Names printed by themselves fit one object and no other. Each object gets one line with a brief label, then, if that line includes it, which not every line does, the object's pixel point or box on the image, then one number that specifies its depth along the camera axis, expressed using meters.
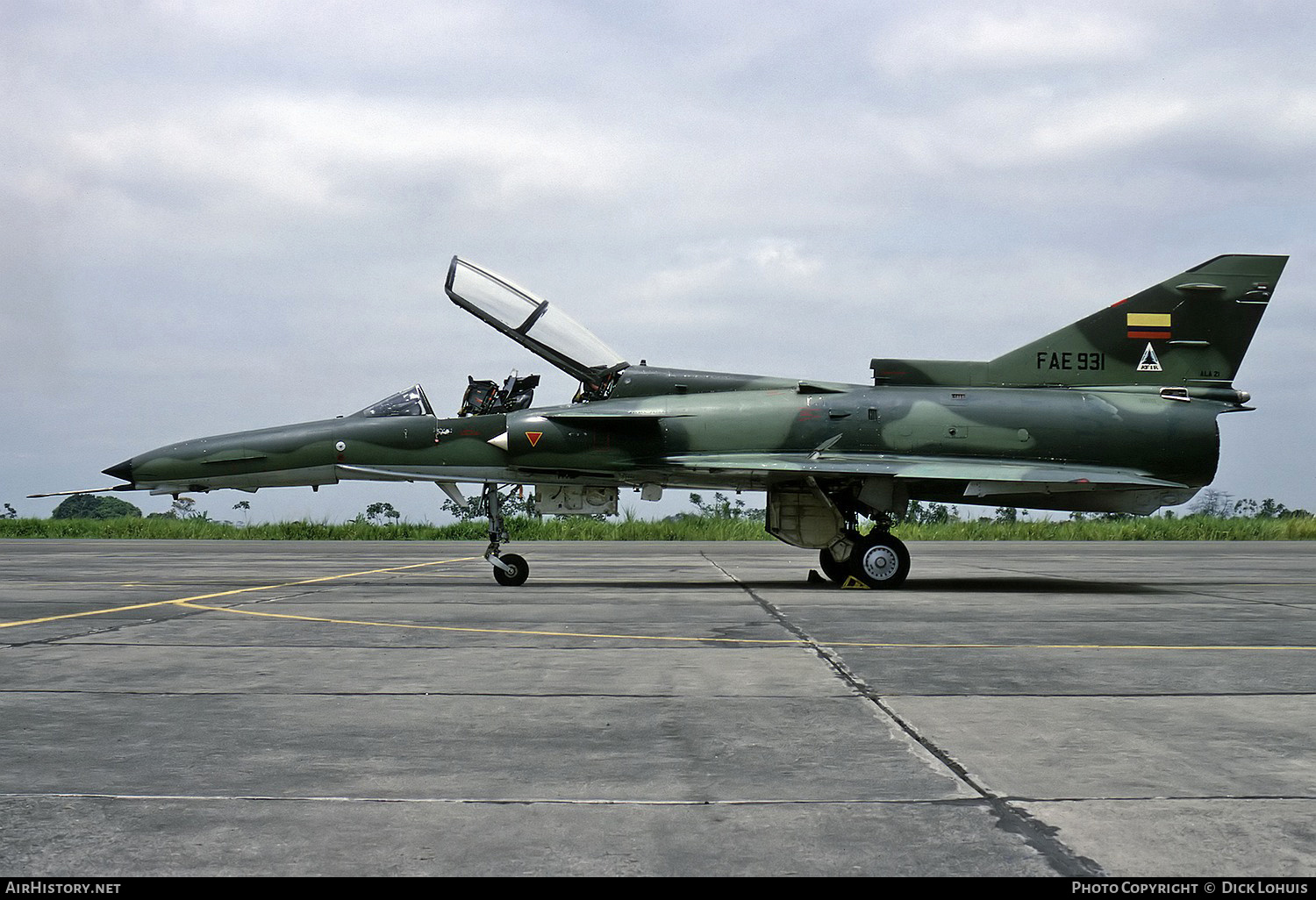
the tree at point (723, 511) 37.84
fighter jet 15.51
